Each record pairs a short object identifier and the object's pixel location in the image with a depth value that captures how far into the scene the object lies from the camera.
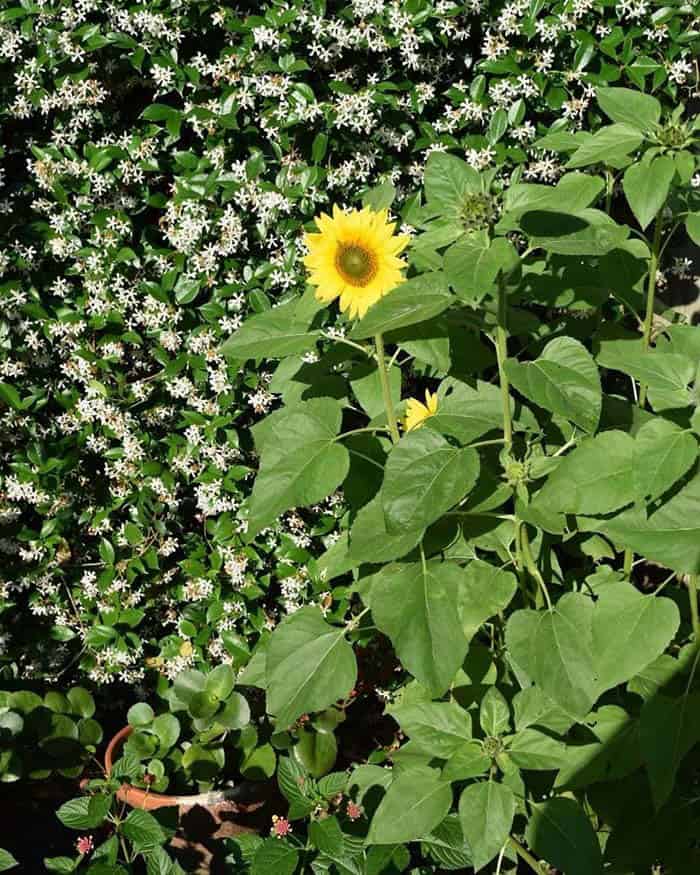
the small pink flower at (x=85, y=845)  2.11
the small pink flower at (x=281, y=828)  2.17
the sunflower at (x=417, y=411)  2.05
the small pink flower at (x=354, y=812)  2.19
